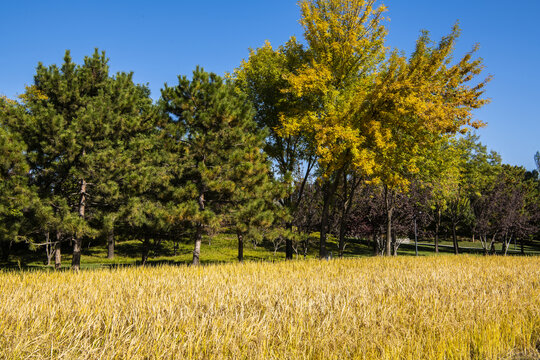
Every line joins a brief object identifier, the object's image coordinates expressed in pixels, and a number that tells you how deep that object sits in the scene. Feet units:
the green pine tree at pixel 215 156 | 47.21
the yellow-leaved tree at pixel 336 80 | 45.83
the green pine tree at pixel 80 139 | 41.09
